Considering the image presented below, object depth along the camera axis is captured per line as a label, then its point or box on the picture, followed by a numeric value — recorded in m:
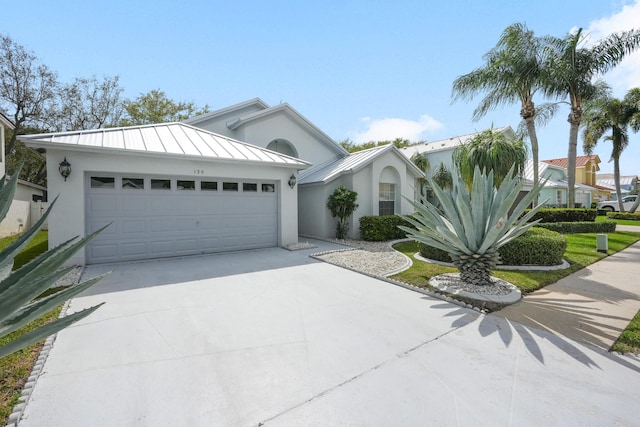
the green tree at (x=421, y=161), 24.27
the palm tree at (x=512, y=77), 14.76
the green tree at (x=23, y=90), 20.23
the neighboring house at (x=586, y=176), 32.03
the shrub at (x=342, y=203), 13.04
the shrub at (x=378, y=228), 13.22
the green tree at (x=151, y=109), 25.80
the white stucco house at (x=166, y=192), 7.93
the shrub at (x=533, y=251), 8.13
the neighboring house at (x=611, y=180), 52.92
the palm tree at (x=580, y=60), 14.84
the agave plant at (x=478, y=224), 5.82
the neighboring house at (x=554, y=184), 26.64
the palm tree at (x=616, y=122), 23.12
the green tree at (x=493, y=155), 13.57
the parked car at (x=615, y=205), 31.26
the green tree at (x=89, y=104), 23.47
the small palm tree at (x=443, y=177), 21.66
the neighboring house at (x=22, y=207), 14.64
